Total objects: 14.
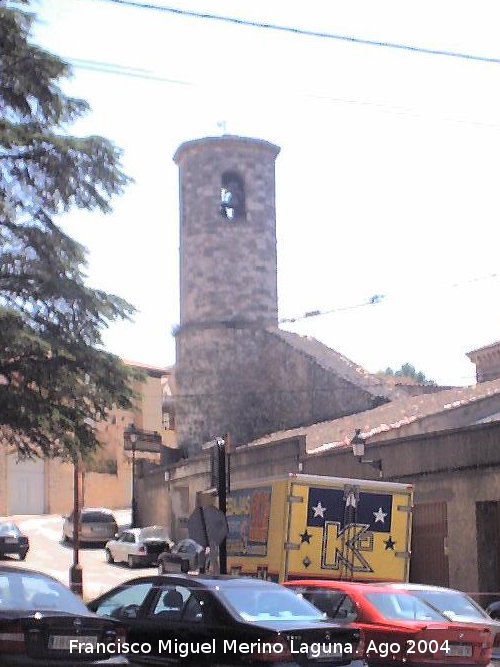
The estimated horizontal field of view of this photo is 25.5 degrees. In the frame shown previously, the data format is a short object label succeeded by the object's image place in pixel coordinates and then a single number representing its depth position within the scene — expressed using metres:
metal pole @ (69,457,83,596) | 26.80
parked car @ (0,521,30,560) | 33.59
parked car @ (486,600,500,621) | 17.36
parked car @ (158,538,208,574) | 28.60
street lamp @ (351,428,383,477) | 27.09
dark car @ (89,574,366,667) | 9.91
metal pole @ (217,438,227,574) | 18.11
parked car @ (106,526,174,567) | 34.16
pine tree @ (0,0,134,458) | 20.03
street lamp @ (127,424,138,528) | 40.99
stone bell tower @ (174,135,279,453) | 47.81
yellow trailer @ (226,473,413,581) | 17.12
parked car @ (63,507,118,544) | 40.78
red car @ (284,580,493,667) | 11.89
